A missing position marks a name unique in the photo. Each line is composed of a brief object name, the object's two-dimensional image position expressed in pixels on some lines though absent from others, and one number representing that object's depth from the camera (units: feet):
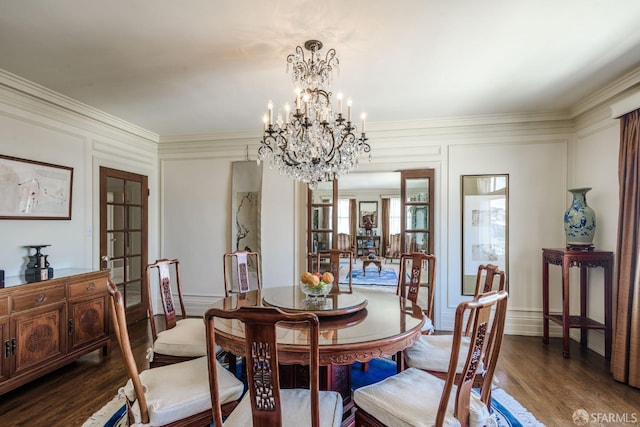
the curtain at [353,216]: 35.91
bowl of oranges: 7.60
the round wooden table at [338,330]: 5.38
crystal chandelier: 7.89
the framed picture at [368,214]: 35.01
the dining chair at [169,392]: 5.13
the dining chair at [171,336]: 7.34
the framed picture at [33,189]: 9.55
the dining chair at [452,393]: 4.61
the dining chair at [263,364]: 4.06
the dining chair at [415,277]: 9.52
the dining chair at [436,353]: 6.79
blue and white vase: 10.80
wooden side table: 10.45
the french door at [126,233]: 13.14
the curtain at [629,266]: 8.71
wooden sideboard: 8.05
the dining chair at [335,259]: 11.40
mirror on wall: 13.26
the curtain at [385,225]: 35.27
